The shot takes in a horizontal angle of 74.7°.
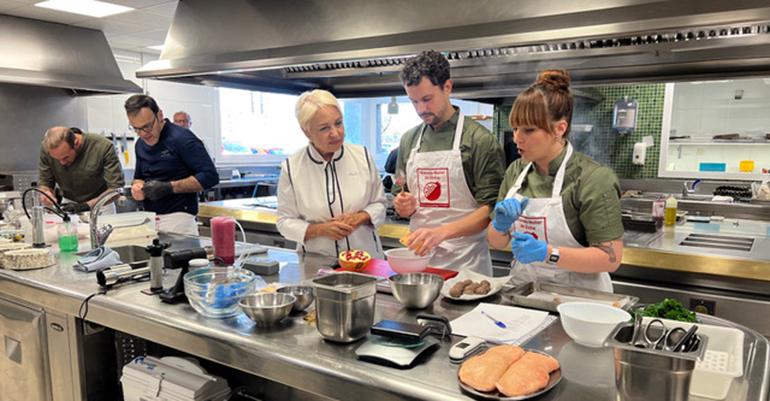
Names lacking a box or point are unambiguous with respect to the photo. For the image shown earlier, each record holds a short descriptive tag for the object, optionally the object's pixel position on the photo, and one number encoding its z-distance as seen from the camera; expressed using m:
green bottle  2.83
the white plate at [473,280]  1.81
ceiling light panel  5.10
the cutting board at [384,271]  2.10
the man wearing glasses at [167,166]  3.54
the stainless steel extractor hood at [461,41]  2.02
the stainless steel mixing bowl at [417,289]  1.69
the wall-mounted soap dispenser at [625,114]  6.03
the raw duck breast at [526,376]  1.13
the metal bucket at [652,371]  0.99
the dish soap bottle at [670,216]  3.68
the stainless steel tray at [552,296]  1.72
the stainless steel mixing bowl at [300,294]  1.73
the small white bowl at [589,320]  1.40
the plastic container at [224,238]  2.37
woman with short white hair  2.48
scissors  1.10
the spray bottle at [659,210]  3.69
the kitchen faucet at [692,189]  5.63
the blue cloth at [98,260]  2.40
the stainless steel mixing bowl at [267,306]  1.59
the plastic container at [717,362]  1.12
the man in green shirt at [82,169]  4.46
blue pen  1.55
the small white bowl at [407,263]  1.92
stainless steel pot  1.42
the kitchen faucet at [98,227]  2.68
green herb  1.45
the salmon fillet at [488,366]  1.16
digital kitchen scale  1.31
